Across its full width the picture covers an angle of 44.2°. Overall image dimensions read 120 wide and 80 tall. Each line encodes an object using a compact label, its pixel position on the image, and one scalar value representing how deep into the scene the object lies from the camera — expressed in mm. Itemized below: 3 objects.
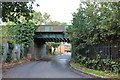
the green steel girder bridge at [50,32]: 24454
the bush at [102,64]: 9197
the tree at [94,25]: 9082
